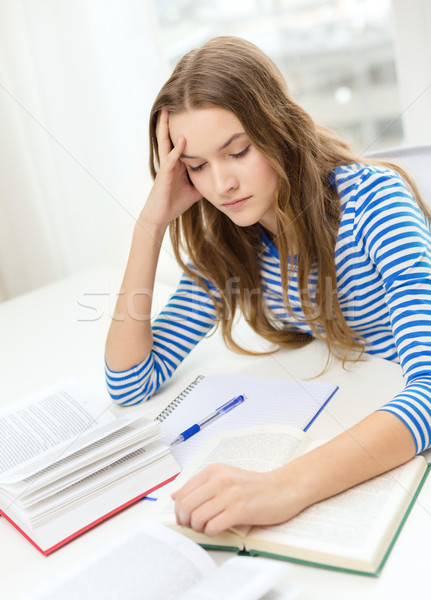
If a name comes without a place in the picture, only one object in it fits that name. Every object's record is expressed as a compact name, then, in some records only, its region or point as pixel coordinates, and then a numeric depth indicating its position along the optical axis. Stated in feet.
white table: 2.06
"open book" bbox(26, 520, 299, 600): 1.90
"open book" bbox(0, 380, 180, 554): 2.60
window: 6.95
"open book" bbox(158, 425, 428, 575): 2.07
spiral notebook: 3.06
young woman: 2.92
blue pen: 3.09
